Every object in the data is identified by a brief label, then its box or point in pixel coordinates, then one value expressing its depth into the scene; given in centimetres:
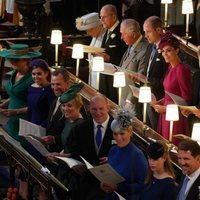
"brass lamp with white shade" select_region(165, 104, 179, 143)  1614
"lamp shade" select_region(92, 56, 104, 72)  1789
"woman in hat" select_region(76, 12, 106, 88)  1989
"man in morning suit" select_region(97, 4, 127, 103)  1958
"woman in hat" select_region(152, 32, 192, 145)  1695
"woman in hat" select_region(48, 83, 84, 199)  1542
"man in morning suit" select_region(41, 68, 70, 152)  1610
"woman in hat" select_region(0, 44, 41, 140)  1742
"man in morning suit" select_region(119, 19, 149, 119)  1856
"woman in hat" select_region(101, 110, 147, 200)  1407
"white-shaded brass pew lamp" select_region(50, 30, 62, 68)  1961
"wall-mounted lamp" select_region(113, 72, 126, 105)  1734
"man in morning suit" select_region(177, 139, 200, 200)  1299
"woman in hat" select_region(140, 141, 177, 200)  1322
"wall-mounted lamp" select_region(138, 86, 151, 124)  1651
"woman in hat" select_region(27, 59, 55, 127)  1687
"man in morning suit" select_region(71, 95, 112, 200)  1503
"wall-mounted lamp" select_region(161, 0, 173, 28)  2072
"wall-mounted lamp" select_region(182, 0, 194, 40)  2041
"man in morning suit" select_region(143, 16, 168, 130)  1804
